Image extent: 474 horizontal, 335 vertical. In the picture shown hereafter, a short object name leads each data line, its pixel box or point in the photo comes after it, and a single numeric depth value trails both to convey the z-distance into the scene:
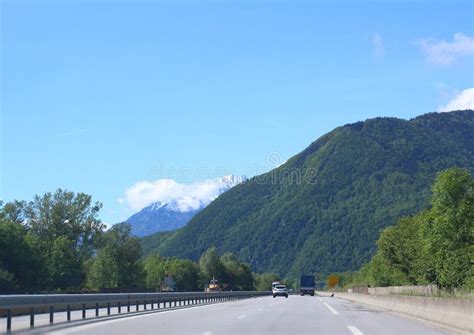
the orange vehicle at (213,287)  124.69
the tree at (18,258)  88.19
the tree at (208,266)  198.88
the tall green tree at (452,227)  67.75
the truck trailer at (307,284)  125.62
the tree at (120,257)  127.25
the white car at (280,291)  98.25
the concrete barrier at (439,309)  24.11
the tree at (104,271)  126.94
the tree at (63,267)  108.44
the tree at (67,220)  121.50
